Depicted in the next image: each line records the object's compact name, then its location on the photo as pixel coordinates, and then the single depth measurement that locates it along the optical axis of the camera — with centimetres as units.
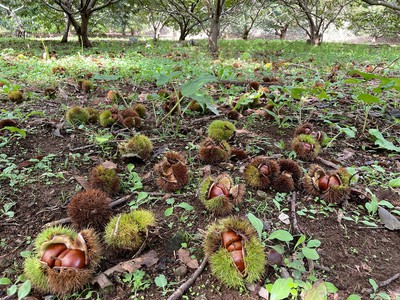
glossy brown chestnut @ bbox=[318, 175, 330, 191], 54
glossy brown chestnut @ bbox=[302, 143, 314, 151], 67
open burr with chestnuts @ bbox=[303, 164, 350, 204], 53
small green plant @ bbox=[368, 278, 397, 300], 36
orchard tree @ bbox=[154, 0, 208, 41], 1337
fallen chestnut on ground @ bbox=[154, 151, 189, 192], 56
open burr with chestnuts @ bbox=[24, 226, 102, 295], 34
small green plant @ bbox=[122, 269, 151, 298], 37
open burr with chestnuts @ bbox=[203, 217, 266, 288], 35
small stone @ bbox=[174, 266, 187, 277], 39
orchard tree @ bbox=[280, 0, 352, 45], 1122
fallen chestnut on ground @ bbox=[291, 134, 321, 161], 67
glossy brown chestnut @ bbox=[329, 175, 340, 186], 53
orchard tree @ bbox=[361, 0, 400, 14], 446
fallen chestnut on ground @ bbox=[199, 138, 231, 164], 64
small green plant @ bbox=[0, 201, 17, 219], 50
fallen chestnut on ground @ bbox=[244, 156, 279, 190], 56
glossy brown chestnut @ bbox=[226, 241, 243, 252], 36
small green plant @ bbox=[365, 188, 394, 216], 51
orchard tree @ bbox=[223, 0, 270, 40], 1343
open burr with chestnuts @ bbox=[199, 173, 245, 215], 48
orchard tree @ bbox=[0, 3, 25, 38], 984
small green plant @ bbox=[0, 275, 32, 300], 35
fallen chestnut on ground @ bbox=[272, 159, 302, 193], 56
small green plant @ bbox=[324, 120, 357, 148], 68
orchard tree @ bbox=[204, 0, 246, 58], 689
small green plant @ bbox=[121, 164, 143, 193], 58
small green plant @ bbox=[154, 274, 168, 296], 37
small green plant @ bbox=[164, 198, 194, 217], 50
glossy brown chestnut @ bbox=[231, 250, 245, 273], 35
